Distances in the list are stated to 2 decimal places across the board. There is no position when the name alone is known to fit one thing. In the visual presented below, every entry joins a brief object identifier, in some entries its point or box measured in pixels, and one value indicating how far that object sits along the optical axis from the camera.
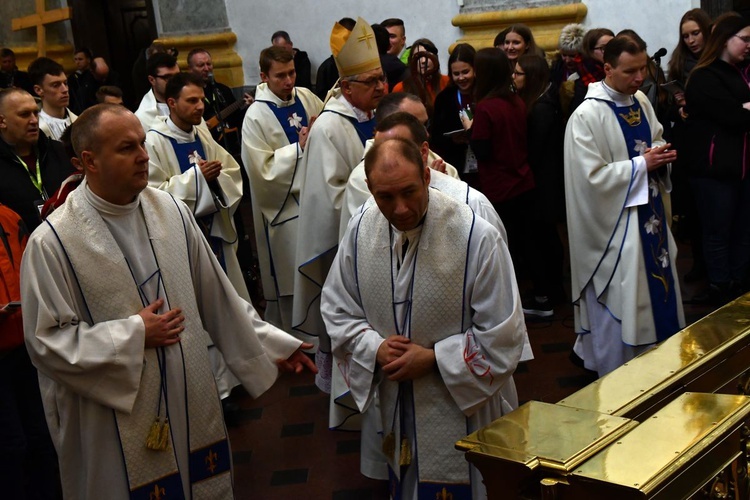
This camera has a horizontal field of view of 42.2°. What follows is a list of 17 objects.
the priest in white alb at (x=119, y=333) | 3.11
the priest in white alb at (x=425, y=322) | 3.18
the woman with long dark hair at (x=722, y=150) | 5.98
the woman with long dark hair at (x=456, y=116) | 6.60
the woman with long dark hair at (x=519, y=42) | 7.11
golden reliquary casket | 2.21
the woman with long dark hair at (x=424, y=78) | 7.07
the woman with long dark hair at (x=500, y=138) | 6.21
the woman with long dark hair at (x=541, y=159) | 6.50
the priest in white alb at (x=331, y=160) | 5.11
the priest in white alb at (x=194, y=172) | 5.41
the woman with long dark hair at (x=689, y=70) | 6.83
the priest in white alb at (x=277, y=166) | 6.18
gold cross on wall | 12.87
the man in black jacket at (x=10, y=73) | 10.47
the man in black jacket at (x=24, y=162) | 4.68
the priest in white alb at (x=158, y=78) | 6.72
